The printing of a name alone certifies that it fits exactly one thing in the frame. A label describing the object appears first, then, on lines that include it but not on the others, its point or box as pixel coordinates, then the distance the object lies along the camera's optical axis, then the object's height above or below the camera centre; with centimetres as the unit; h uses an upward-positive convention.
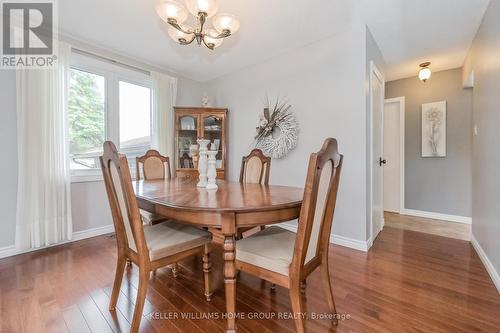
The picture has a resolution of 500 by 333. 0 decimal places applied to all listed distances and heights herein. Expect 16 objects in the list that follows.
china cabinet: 366 +55
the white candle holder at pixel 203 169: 196 -3
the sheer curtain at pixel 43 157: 230 +10
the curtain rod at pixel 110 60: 272 +138
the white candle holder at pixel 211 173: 182 -6
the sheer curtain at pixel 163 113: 343 +81
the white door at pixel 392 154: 402 +20
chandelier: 158 +108
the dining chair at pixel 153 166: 267 +0
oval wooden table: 122 -25
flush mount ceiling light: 334 +136
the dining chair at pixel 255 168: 243 -3
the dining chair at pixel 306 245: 110 -47
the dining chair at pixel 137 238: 124 -47
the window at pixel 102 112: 277 +72
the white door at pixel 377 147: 264 +23
